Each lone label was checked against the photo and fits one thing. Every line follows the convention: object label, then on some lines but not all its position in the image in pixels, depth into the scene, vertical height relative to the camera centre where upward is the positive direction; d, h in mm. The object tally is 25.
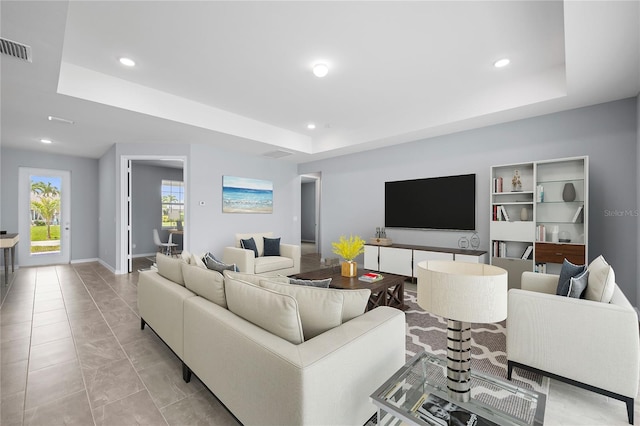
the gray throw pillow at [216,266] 2482 -475
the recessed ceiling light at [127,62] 3088 +1622
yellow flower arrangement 3545 -450
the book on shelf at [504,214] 4117 -28
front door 6230 -117
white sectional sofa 1240 -680
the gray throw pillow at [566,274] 2131 -482
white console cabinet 4395 -720
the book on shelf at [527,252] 3887 -541
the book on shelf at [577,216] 3559 -47
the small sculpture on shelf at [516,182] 4062 +423
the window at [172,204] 8180 +213
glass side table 1194 -846
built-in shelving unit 3609 -43
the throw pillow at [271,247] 5434 -668
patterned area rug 2111 -1206
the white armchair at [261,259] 4738 -833
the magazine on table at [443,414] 1188 -859
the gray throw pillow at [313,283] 1976 -489
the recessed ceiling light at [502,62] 3111 +1632
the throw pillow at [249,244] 5250 -595
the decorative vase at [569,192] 3609 +253
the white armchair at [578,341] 1695 -816
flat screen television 4684 +156
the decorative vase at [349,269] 3617 -718
